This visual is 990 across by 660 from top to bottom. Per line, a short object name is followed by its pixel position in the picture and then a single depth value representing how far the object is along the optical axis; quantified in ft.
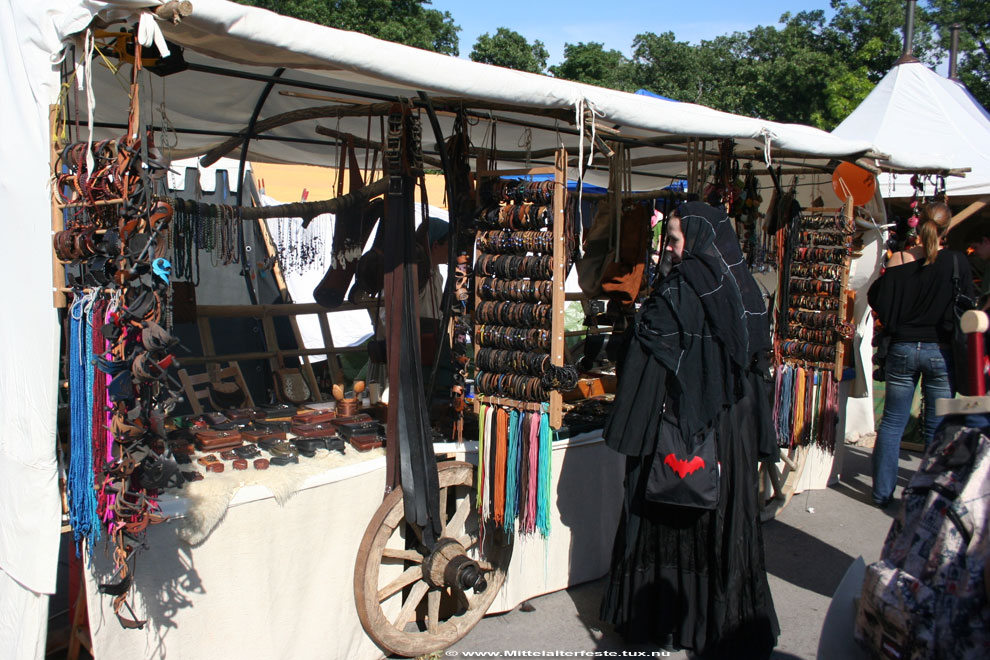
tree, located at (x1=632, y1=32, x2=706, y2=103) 98.22
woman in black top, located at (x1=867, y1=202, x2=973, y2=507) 14.99
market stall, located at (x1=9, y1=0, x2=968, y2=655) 6.37
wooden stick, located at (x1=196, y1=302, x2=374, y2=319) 14.35
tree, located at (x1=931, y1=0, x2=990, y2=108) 69.21
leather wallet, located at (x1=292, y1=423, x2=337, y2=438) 10.54
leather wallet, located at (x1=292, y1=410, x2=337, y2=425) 11.09
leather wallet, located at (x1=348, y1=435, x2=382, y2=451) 10.02
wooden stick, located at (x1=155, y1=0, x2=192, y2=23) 5.93
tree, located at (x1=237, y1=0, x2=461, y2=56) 66.69
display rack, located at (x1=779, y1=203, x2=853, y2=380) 16.16
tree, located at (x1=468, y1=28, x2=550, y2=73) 89.92
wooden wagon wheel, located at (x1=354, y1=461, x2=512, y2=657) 9.52
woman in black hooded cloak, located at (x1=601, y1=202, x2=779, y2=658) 9.45
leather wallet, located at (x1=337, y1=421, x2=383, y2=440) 10.55
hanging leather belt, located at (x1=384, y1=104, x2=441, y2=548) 9.29
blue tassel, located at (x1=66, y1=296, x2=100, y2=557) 6.51
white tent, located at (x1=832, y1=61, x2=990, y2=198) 22.26
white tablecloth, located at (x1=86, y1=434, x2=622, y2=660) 7.82
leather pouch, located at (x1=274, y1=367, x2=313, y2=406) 13.79
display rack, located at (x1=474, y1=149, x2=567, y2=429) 9.64
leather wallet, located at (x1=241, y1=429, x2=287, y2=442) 10.16
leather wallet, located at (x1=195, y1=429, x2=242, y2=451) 9.73
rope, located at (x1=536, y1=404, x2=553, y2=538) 10.14
